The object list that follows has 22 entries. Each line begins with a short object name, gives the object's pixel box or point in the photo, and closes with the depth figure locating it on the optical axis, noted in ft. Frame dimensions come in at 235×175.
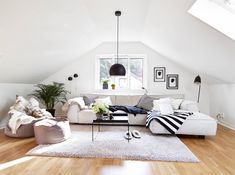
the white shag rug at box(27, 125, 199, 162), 9.52
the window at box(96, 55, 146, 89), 21.58
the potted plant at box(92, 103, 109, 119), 12.50
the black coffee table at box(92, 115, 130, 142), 12.23
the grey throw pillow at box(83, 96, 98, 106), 18.51
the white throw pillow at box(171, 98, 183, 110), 16.83
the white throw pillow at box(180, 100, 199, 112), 16.14
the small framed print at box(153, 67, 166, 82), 21.02
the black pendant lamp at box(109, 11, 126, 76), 12.90
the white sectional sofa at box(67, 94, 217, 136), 12.75
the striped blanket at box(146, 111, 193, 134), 12.96
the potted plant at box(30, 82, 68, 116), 19.12
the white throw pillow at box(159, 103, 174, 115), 14.63
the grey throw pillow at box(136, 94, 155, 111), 17.22
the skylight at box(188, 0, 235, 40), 9.35
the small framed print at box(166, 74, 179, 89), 20.77
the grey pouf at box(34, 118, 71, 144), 11.12
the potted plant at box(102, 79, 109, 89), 21.29
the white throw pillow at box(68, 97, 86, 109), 17.28
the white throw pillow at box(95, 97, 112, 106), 18.23
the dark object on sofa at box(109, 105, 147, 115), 16.34
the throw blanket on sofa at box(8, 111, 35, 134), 12.62
